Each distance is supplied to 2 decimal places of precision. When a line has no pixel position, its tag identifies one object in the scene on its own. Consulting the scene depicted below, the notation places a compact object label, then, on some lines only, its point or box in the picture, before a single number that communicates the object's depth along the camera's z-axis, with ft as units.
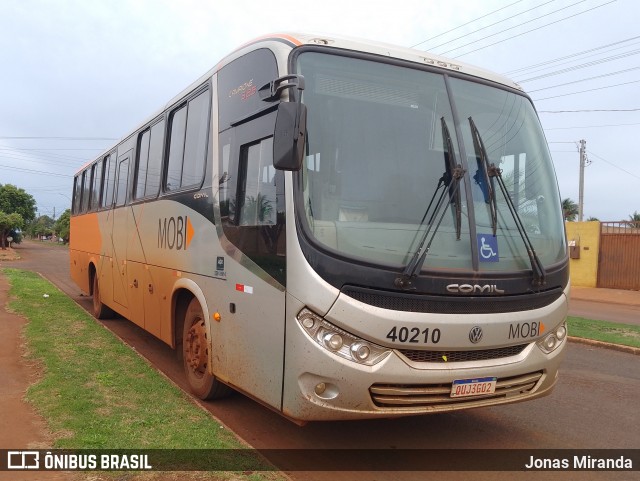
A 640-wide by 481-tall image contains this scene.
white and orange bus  12.43
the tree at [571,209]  143.13
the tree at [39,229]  328.19
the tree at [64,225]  217.72
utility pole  104.14
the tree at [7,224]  144.18
